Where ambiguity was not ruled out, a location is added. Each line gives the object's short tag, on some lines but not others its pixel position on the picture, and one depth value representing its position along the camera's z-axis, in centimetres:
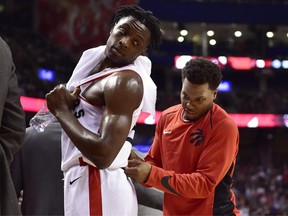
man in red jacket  283
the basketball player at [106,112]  247
